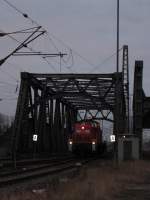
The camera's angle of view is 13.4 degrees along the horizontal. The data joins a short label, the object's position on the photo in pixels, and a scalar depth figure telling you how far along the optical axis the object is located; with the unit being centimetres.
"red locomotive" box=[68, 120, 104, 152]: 6353
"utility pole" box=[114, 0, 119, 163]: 5047
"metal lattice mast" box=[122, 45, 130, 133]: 7575
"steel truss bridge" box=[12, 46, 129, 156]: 6556
